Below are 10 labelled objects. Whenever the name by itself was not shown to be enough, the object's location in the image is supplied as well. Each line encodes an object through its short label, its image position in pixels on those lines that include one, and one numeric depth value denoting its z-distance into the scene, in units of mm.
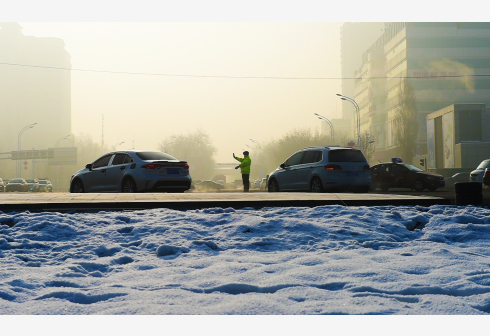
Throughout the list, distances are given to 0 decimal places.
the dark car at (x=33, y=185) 54559
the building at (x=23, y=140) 129500
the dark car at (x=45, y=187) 60397
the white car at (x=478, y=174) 23406
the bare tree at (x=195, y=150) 101562
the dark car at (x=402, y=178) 24391
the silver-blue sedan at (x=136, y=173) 15078
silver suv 15812
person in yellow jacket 21422
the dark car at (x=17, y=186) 50562
